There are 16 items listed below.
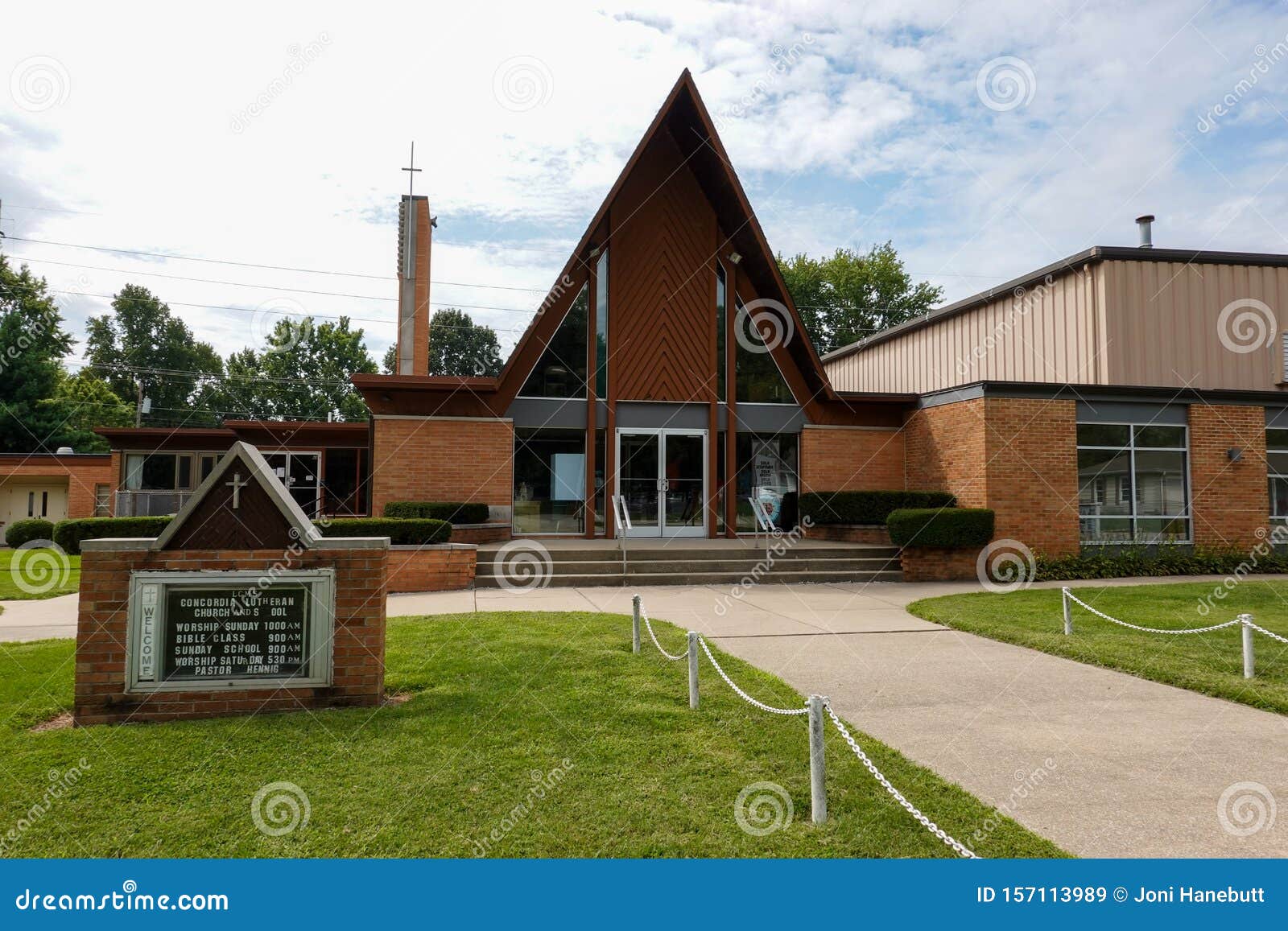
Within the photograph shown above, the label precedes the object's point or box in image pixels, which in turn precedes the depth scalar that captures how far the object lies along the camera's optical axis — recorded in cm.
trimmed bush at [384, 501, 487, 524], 1422
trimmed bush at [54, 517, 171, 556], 1762
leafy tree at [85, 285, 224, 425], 6162
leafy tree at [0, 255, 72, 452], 3584
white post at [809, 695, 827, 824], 374
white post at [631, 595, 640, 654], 748
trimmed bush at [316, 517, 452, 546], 1242
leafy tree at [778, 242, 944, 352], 4278
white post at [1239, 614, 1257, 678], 672
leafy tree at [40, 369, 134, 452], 3794
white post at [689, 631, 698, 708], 558
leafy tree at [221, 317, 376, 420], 5534
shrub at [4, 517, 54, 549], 2084
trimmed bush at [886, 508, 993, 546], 1372
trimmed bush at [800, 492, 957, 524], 1536
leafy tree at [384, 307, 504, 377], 5684
